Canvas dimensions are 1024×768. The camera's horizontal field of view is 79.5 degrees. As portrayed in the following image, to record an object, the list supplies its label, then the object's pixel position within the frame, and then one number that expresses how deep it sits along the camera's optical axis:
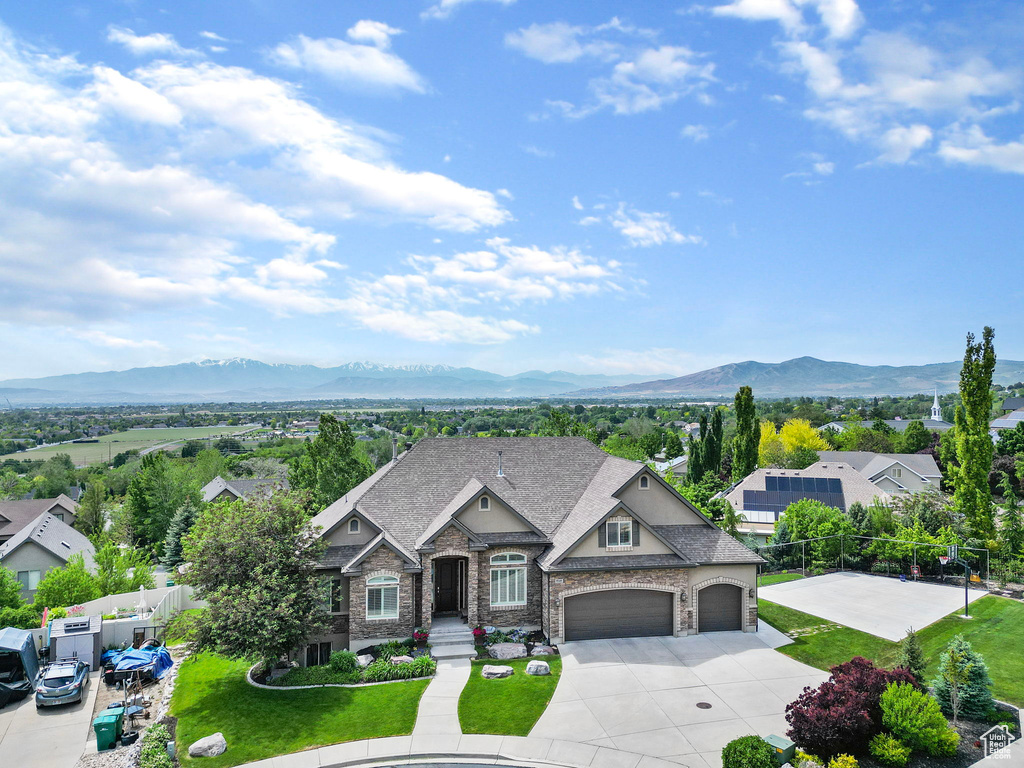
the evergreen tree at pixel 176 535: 48.62
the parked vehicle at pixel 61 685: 19.95
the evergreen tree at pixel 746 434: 64.19
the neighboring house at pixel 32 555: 39.19
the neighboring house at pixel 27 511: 49.68
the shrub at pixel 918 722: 14.99
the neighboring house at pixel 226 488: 59.16
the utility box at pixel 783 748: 15.13
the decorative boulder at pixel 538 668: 21.25
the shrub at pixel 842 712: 15.03
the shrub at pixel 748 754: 14.02
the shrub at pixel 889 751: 14.67
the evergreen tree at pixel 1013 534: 33.84
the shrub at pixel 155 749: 15.93
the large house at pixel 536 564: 24.19
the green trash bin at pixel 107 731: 17.20
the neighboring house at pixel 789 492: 49.28
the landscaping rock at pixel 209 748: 16.69
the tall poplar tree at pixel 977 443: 36.31
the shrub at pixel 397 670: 21.17
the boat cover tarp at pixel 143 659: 21.53
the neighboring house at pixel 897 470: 61.22
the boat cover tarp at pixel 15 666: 20.73
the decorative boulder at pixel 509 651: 22.78
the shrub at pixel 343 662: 21.69
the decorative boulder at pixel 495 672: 21.14
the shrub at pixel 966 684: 17.09
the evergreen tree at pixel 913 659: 18.50
